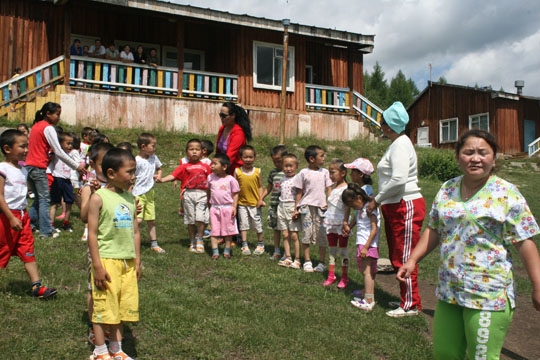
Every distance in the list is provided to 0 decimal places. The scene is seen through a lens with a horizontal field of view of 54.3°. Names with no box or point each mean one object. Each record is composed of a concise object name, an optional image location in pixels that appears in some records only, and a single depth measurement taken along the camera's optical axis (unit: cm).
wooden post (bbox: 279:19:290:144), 1715
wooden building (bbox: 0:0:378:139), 1666
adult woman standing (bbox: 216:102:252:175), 780
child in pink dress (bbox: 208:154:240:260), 738
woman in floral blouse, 308
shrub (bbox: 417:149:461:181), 1792
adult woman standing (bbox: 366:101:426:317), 523
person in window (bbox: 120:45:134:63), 1739
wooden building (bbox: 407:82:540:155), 2970
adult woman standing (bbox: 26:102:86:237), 718
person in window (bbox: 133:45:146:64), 1794
